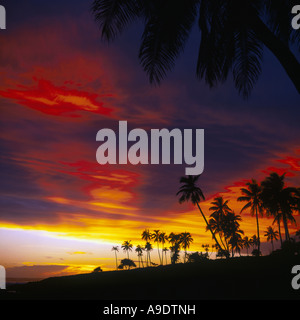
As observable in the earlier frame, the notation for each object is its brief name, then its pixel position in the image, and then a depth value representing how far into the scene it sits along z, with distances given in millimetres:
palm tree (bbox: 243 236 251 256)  107838
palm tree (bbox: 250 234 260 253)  112344
